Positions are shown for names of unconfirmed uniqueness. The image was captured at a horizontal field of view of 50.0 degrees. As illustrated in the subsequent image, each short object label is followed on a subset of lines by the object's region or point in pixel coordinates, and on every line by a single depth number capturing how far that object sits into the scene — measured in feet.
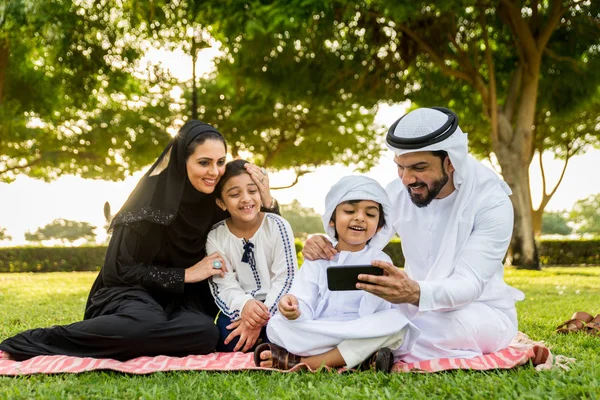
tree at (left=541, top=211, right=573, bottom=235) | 162.71
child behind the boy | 15.49
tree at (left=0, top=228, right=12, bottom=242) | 82.97
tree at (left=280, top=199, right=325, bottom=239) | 123.65
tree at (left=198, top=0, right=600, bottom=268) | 51.75
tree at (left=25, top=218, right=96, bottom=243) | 99.76
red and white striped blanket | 12.73
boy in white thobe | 12.85
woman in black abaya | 14.60
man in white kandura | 12.46
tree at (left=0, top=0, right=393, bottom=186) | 48.88
